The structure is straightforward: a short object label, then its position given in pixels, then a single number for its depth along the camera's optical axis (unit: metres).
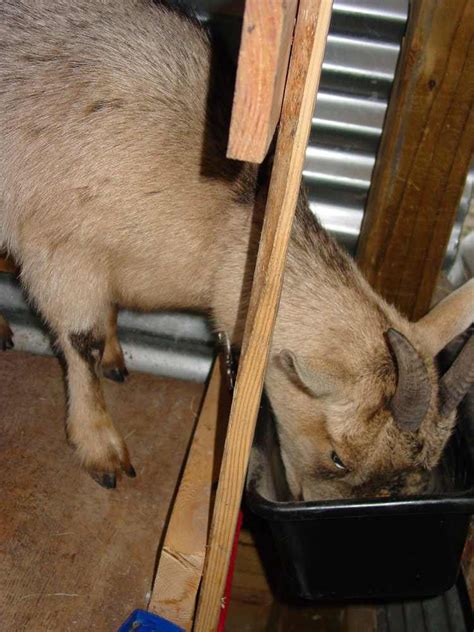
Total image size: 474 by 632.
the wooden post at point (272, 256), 1.32
